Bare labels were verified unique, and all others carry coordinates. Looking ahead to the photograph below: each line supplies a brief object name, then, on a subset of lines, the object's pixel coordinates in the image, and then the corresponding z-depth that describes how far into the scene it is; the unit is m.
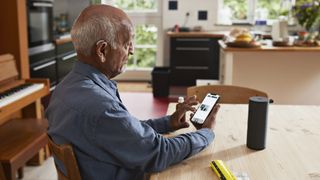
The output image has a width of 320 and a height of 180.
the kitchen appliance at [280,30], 3.89
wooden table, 1.24
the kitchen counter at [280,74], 3.76
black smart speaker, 1.41
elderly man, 1.17
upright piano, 2.50
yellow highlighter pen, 1.19
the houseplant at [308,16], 3.70
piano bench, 2.41
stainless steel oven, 3.76
